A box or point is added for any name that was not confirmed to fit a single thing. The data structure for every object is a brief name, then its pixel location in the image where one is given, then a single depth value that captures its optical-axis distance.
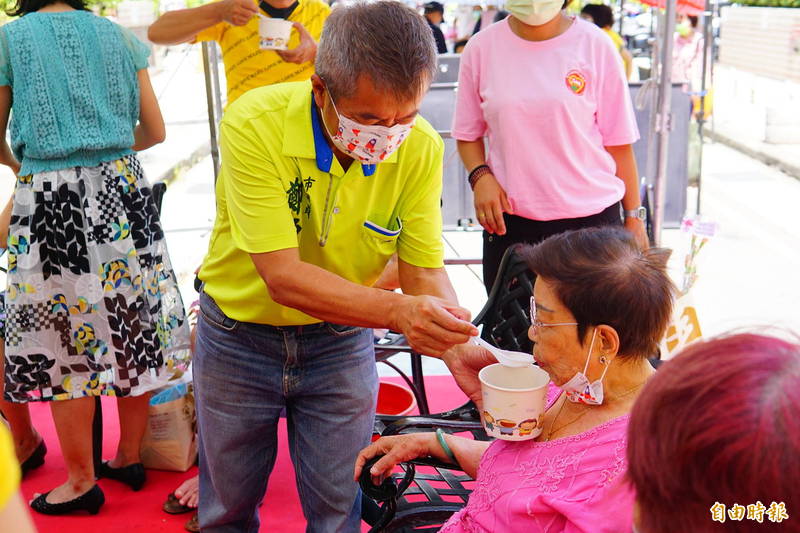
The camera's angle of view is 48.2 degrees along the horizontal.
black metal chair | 2.16
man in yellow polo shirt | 1.87
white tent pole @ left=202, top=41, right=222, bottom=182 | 4.47
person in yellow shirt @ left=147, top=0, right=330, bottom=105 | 3.46
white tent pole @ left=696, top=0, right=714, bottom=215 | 6.47
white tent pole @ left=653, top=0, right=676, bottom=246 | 4.00
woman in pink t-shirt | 3.08
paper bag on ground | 3.45
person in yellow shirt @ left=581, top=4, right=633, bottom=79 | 8.16
